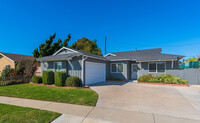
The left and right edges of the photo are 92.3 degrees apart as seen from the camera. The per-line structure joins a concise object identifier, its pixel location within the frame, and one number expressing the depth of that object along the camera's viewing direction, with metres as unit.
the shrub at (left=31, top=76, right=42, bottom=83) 11.16
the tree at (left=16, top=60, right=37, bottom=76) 12.89
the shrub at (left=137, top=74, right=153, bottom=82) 11.09
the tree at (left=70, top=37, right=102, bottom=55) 27.23
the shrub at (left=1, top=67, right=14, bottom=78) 12.97
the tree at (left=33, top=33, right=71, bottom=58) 15.98
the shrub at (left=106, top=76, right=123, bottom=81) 12.98
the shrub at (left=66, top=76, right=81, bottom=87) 8.89
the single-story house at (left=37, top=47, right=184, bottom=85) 9.70
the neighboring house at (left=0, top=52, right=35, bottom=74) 16.48
